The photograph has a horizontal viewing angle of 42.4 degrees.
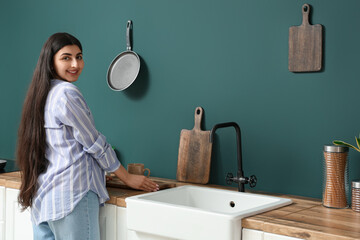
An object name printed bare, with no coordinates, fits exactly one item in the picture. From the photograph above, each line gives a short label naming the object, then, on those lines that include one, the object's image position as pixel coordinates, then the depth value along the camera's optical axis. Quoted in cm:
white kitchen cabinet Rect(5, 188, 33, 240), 238
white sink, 168
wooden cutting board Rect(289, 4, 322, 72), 209
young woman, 191
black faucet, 219
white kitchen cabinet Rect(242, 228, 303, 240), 160
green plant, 191
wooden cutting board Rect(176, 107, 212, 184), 242
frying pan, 275
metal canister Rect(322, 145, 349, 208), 191
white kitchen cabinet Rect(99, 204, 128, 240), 205
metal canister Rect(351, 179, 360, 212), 185
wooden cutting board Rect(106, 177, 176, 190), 230
